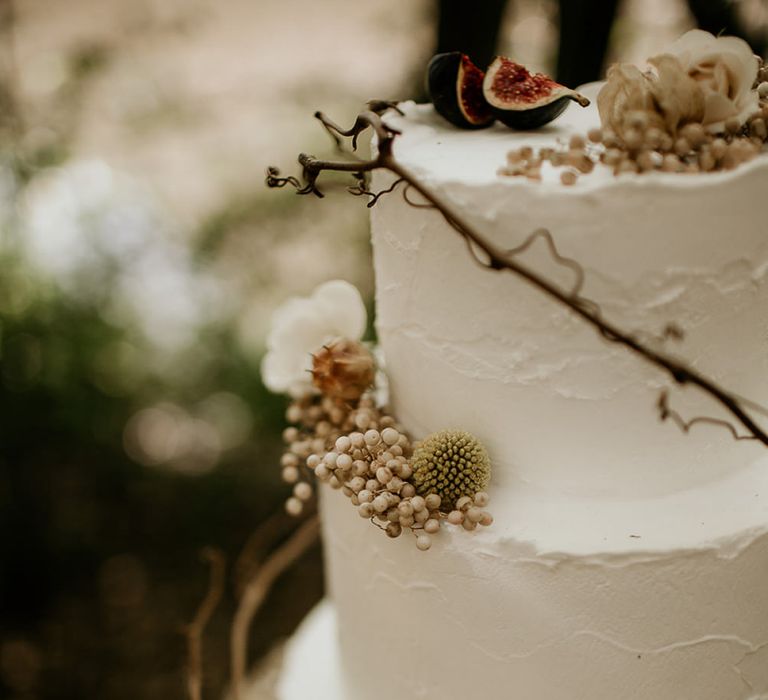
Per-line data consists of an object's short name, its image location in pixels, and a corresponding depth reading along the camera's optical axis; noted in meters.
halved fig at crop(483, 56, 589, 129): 0.62
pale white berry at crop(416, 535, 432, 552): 0.62
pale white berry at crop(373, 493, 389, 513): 0.62
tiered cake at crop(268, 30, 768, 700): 0.59
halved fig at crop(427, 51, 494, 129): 0.63
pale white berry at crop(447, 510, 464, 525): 0.61
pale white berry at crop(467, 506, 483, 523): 0.61
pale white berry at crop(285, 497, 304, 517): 0.66
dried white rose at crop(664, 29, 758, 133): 0.59
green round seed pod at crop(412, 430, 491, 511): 0.62
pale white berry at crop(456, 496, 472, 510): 0.62
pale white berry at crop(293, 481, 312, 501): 0.65
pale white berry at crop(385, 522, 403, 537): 0.62
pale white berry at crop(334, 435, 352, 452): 0.63
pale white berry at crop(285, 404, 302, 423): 0.67
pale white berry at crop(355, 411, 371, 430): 0.64
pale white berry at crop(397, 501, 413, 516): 0.62
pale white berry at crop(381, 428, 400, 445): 0.63
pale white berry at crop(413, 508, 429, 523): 0.62
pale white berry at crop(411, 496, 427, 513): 0.62
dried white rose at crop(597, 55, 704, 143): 0.59
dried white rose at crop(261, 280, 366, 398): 0.67
